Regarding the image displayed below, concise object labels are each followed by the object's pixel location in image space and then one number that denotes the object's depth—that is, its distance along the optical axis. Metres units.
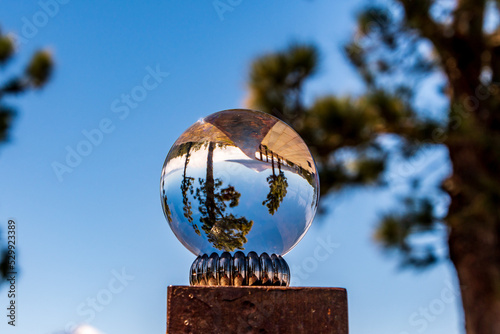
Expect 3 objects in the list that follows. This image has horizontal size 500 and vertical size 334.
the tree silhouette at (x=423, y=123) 2.84
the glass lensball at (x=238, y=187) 0.94
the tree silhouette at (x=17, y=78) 3.12
